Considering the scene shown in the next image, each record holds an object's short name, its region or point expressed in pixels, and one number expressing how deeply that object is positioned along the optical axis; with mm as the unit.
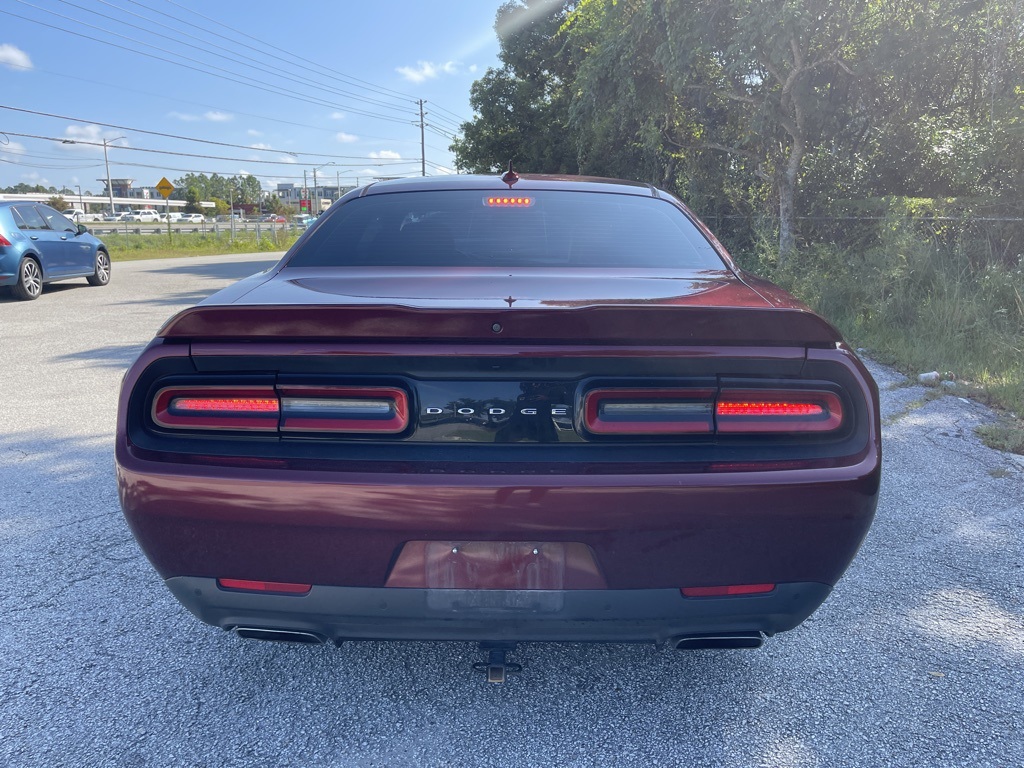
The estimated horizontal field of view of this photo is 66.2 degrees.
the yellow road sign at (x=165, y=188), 30984
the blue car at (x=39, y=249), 12406
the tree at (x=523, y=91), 29750
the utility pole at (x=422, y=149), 78125
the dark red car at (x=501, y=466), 1925
